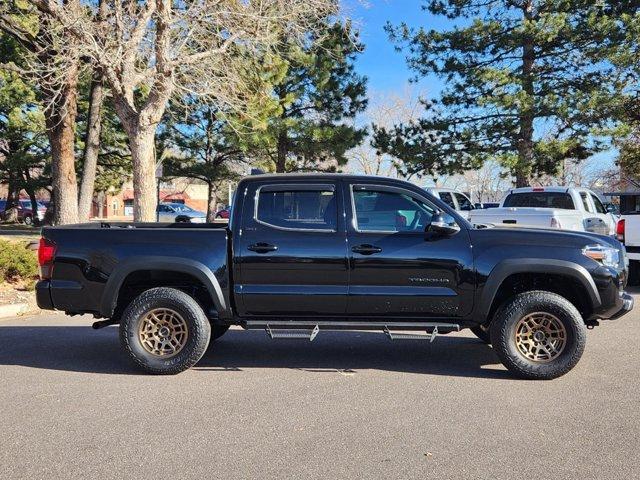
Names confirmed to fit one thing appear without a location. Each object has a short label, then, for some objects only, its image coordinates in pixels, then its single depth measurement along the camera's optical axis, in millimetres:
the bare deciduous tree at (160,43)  12203
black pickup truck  5324
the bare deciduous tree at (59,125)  14555
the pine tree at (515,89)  20627
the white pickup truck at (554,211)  10969
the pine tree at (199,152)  27278
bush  10039
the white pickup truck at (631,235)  10859
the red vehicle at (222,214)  32241
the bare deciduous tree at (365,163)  50250
